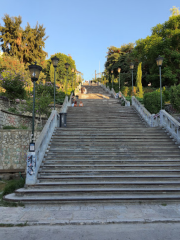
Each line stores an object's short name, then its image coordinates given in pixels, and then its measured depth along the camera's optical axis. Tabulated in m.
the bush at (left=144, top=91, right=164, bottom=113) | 15.39
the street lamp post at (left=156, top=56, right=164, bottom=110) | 11.59
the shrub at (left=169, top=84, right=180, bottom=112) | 14.15
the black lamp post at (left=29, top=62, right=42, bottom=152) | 7.61
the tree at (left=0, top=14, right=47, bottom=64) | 30.92
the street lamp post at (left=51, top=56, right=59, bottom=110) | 11.68
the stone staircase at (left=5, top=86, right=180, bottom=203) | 6.29
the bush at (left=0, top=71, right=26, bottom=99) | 16.42
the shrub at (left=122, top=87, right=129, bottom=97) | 29.33
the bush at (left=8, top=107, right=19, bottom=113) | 15.66
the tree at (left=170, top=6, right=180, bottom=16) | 33.75
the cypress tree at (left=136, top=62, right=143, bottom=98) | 27.58
